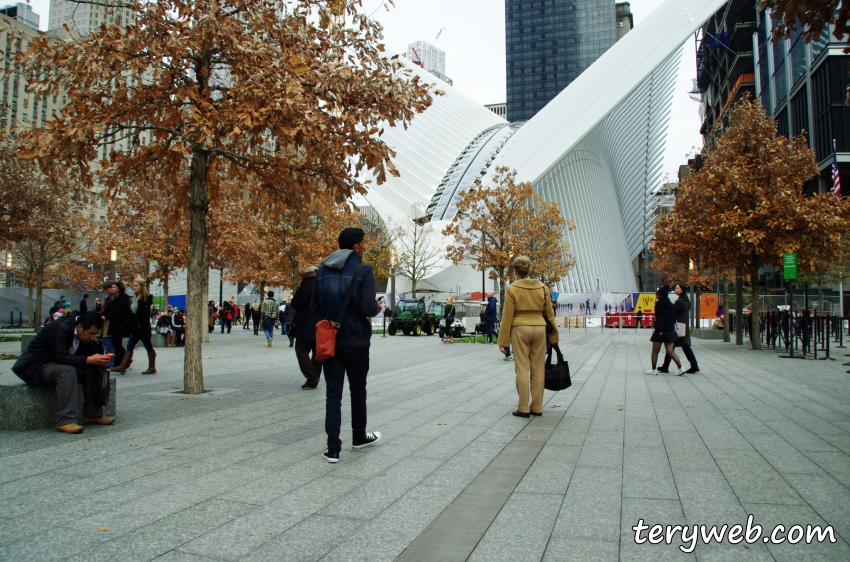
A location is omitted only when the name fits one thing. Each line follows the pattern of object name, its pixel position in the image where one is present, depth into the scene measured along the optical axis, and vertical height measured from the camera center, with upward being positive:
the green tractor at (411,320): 31.33 -0.61
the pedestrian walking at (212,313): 32.41 -0.46
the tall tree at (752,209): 18.52 +3.17
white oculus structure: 45.44 +14.02
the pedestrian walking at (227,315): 34.00 -0.53
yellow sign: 43.94 +0.64
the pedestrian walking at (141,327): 11.61 -0.43
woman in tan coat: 6.99 -0.24
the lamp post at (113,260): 22.82 +1.59
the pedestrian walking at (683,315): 11.88 -0.06
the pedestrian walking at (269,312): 20.80 -0.21
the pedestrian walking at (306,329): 9.45 -0.35
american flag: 32.31 +6.85
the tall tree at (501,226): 26.70 +3.64
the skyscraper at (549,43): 178.38 +76.63
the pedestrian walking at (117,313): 10.85 -0.16
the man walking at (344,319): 5.12 -0.10
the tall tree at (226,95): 7.67 +2.72
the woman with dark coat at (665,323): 11.63 -0.21
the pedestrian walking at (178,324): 19.77 -0.64
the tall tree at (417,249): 49.59 +4.76
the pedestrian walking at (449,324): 23.42 -0.60
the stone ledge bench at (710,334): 27.45 -0.97
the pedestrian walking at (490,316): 21.17 -0.25
